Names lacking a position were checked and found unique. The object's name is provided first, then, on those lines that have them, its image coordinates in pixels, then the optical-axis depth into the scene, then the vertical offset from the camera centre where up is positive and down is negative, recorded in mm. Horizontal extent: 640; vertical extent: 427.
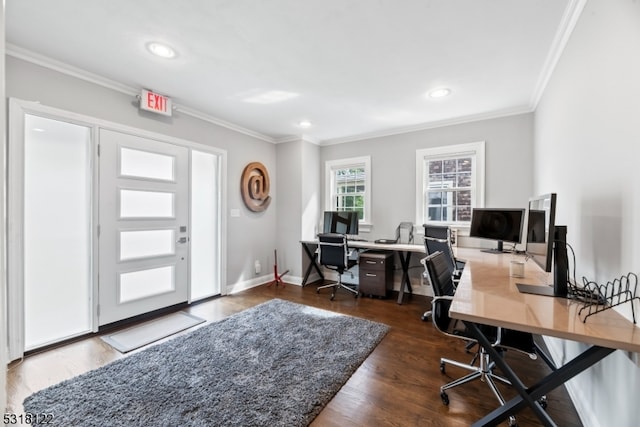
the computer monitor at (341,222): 4477 -168
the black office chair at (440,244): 2931 -335
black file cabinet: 3973 -857
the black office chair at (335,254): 4004 -598
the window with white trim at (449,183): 3871 +409
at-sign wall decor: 4422 +377
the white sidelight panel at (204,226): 3828 -213
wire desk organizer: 1289 -422
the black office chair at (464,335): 1807 -794
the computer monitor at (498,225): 3025 -134
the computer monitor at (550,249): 1576 -206
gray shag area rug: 1789 -1232
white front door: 2936 -173
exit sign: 3076 +1172
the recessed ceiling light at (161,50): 2312 +1311
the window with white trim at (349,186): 4750 +443
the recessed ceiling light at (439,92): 3092 +1296
